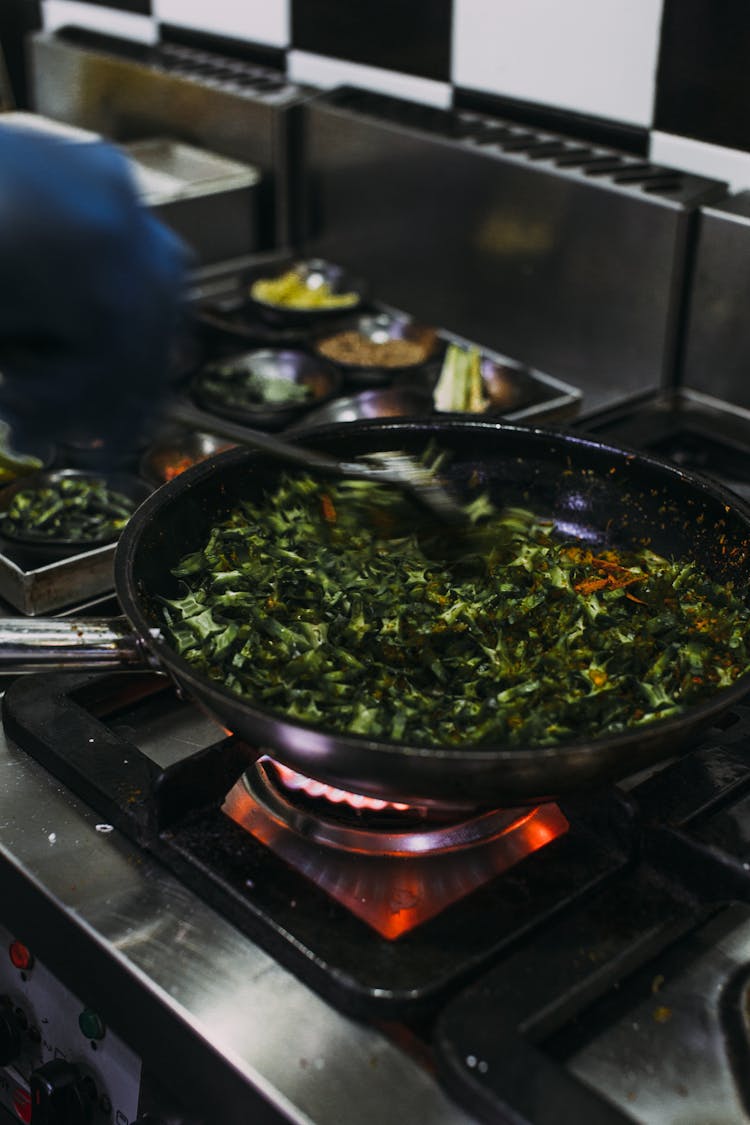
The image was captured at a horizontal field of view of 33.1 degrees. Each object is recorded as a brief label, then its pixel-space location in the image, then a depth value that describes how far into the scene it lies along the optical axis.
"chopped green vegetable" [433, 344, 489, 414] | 2.04
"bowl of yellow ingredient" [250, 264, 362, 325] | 2.34
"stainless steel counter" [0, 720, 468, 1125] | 1.00
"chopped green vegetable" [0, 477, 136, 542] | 1.68
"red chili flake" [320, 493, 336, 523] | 1.44
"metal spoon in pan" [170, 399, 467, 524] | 1.07
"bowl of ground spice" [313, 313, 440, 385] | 2.15
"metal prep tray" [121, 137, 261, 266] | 2.48
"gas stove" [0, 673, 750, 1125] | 1.00
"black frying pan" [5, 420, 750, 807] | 0.97
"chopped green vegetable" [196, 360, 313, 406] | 2.07
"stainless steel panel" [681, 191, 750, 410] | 1.91
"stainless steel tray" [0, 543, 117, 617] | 1.56
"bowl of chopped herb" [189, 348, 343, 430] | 2.00
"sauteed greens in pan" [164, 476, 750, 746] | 1.14
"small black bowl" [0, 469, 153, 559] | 1.63
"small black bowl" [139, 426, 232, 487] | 1.89
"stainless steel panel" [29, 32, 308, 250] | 2.61
